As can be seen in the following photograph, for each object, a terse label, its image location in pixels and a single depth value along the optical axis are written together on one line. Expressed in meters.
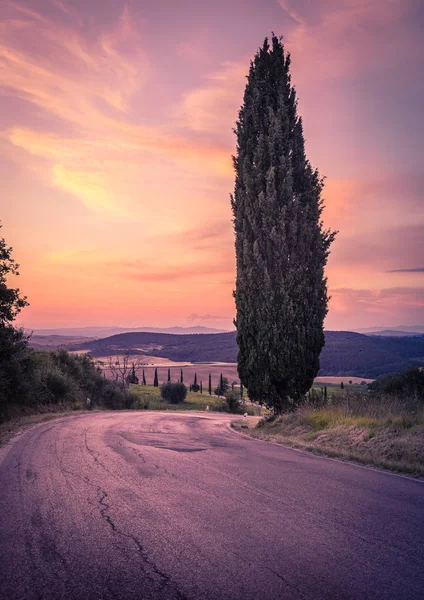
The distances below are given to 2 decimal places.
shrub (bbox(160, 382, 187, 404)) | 65.75
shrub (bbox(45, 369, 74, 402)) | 29.02
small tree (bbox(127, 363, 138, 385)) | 81.64
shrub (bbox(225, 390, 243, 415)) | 56.41
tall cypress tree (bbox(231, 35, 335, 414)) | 17.75
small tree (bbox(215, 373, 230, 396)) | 94.95
